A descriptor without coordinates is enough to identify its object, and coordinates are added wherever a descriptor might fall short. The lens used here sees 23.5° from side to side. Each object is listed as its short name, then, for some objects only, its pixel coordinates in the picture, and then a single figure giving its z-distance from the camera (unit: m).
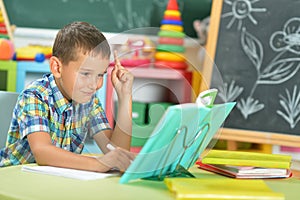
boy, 1.62
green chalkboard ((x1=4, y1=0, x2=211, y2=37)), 4.59
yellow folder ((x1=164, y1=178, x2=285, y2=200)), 1.37
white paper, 1.57
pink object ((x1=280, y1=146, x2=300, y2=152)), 4.15
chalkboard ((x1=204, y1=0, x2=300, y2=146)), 3.88
